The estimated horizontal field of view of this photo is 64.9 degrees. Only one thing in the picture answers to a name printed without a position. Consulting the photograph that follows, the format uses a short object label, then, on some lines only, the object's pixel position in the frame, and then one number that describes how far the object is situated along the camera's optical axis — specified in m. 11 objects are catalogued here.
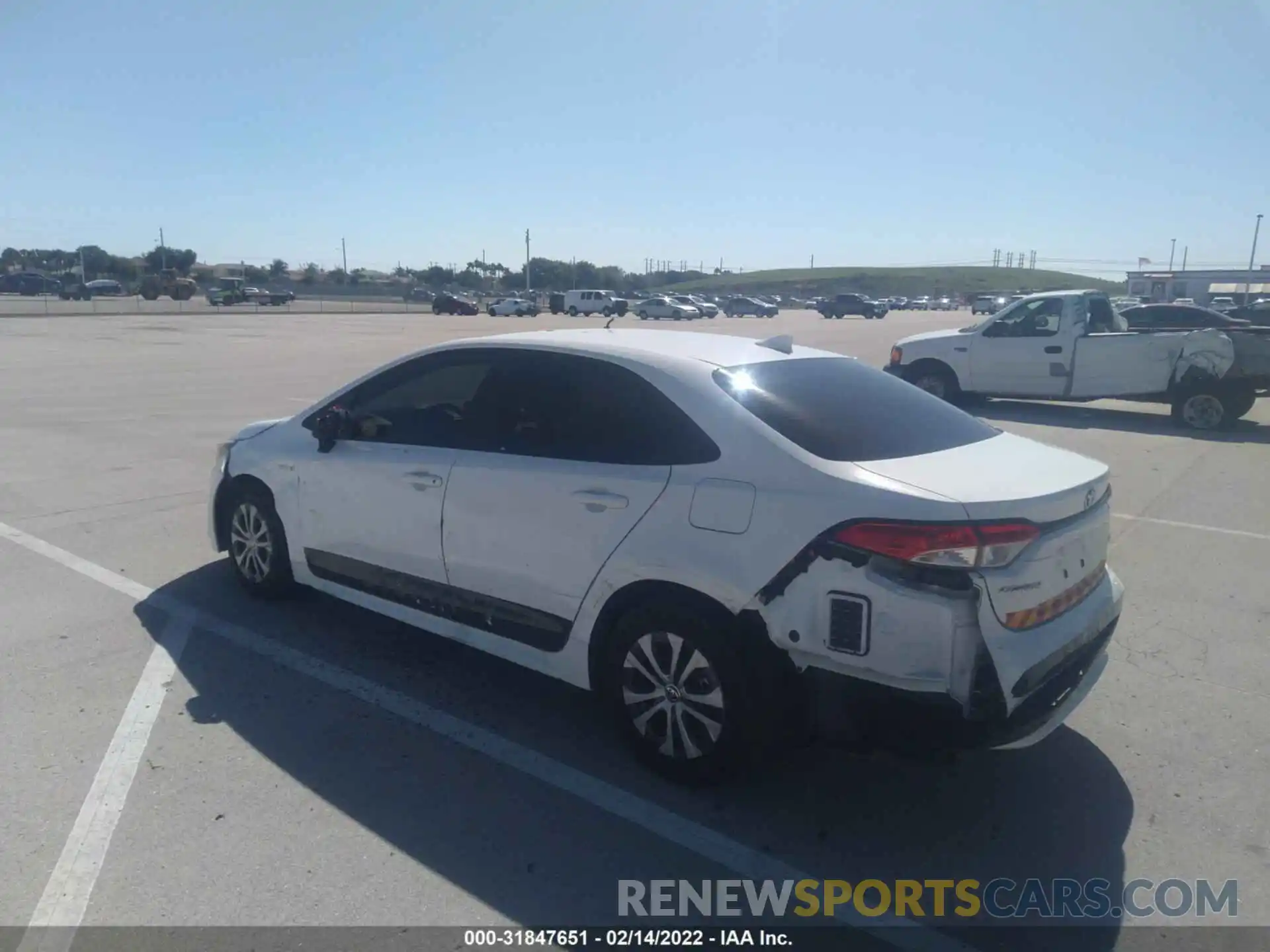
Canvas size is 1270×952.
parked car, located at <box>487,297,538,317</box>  65.19
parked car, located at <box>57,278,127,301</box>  73.75
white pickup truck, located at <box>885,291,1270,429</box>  13.51
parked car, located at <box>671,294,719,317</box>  71.19
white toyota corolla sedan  3.42
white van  69.75
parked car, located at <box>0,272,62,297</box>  87.00
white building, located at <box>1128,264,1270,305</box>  76.81
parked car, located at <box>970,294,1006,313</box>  71.19
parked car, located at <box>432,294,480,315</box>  68.69
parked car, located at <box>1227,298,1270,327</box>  27.97
